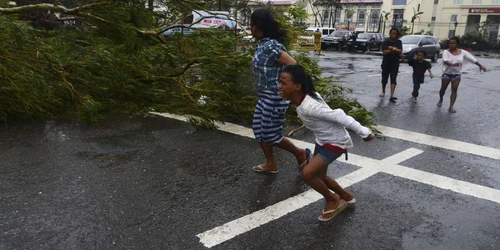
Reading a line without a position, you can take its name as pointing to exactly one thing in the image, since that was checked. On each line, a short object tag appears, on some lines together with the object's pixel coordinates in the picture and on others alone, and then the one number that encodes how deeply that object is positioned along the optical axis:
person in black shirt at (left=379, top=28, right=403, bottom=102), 9.06
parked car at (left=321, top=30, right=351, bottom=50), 32.01
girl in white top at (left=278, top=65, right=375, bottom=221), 3.26
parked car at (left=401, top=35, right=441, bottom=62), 23.14
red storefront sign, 58.00
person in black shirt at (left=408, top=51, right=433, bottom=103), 9.12
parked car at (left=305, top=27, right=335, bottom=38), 39.63
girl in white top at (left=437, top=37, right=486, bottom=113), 8.13
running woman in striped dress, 3.96
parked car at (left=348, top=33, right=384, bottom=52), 30.66
